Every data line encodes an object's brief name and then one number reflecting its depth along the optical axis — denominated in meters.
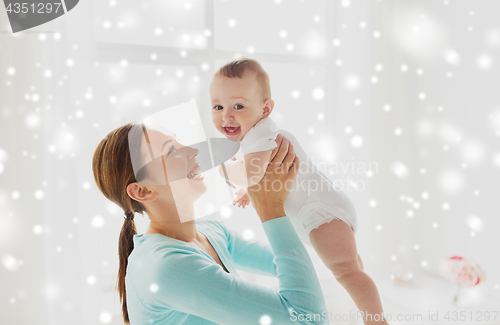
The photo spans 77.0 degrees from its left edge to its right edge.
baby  0.84
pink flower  1.45
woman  0.60
